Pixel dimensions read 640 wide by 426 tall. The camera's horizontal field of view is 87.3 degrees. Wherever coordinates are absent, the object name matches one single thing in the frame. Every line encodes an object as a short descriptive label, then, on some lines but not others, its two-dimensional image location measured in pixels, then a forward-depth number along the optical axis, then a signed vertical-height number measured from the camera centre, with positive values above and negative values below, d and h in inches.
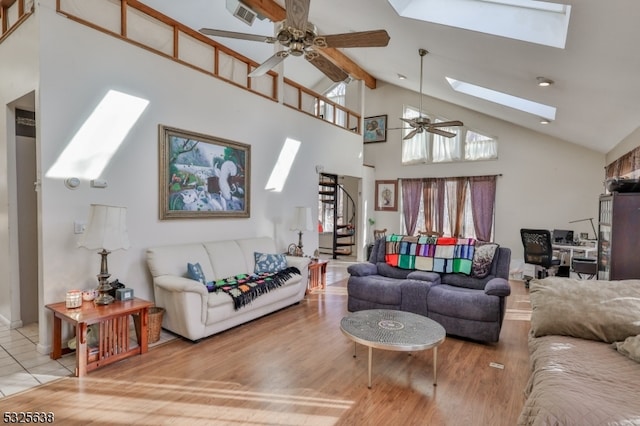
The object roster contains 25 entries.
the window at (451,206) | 289.4 -2.2
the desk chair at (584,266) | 188.9 -34.2
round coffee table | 98.3 -41.0
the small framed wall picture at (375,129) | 346.3 +77.2
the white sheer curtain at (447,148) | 304.5 +51.8
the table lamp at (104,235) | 114.3 -13.0
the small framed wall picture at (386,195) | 339.9 +7.8
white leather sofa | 128.7 -37.1
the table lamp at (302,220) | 214.7 -12.1
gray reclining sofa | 132.9 -39.5
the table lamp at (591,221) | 250.4 -11.6
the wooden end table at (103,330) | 105.1 -44.9
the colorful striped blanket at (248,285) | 142.3 -38.2
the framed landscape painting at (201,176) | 153.2 +12.0
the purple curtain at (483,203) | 287.1 +1.0
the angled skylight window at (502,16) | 103.9 +63.5
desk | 207.9 -27.5
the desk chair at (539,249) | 214.4 -28.8
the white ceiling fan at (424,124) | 203.9 +48.6
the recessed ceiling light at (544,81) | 138.2 +51.9
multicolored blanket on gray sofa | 160.7 -25.3
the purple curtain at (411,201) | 323.3 +1.9
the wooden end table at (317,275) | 217.2 -48.5
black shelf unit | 119.1 -10.5
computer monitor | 236.0 -22.2
